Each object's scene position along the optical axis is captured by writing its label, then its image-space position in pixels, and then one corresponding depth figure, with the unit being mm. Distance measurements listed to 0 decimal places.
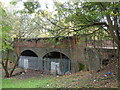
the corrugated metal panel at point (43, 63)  12061
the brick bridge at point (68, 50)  10284
